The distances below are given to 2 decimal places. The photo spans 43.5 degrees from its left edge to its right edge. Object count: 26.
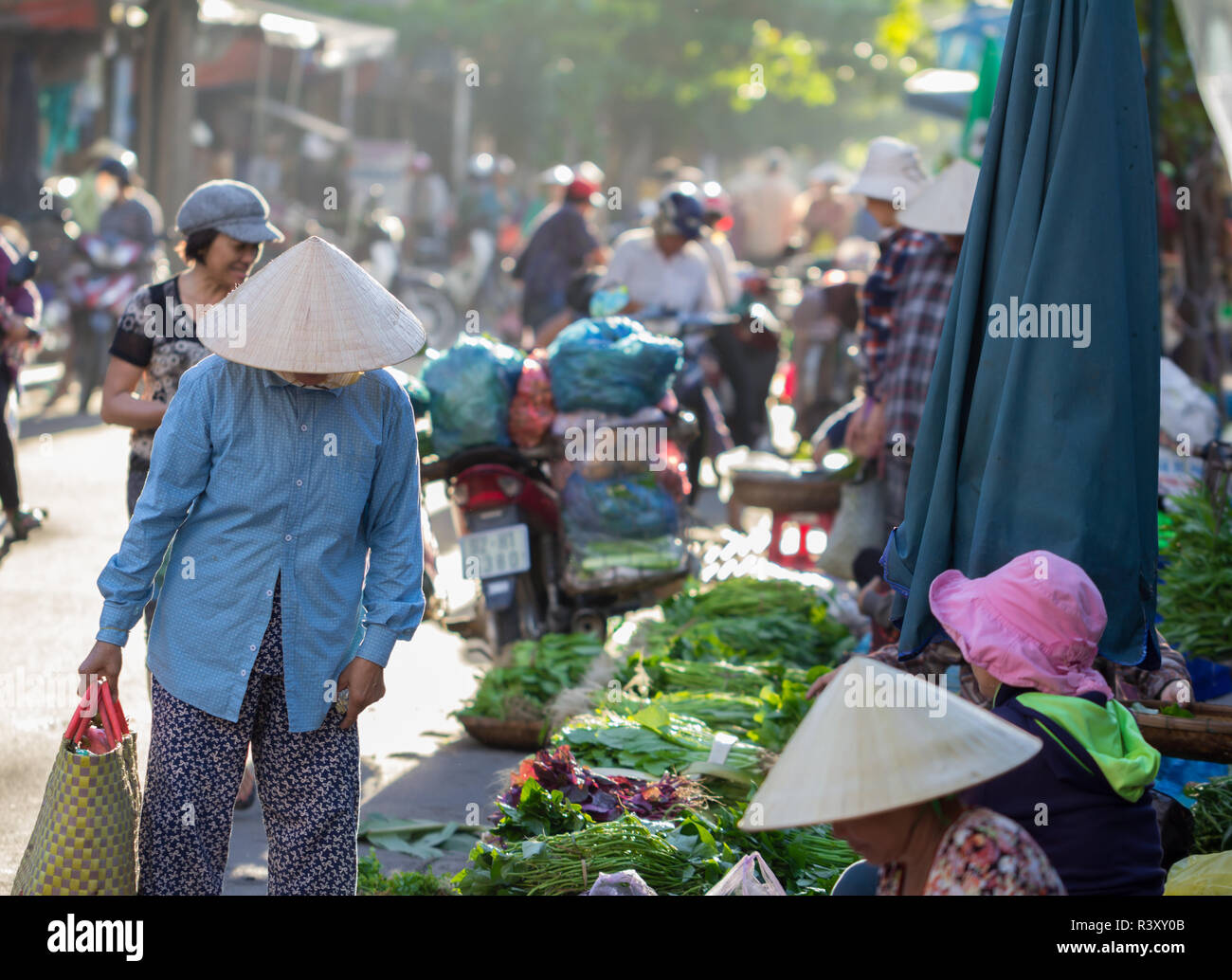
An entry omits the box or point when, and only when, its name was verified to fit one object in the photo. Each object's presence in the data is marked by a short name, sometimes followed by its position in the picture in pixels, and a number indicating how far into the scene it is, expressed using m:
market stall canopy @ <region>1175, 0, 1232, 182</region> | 5.75
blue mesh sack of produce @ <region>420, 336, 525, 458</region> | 6.60
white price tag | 4.81
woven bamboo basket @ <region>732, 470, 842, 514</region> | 7.44
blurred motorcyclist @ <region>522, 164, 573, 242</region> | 12.45
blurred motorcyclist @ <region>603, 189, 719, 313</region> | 10.24
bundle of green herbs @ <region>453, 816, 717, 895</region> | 3.88
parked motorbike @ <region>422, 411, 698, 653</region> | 6.82
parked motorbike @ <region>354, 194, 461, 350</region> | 20.20
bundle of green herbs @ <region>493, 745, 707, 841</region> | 4.20
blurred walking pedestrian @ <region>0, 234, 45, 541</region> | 9.08
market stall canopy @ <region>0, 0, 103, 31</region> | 20.27
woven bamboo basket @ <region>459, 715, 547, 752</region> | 6.03
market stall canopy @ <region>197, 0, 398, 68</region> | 22.19
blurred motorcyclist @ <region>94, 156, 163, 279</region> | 15.05
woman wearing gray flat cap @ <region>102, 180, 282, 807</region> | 4.90
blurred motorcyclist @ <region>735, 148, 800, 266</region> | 24.94
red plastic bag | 6.80
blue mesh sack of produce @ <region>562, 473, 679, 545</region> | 6.81
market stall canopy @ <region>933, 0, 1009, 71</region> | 17.81
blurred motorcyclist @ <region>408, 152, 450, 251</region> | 28.89
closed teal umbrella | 3.92
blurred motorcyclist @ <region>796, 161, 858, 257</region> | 21.64
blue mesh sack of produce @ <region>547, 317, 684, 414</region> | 6.75
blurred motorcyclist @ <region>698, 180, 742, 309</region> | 11.14
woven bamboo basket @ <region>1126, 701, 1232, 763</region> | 4.05
